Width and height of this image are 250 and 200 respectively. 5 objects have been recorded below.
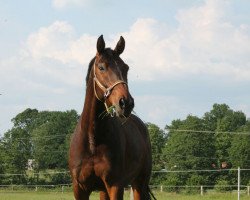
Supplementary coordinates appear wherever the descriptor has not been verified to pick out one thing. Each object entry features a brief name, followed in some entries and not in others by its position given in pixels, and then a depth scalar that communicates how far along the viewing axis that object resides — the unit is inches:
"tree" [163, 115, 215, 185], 2224.4
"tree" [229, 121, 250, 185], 2229.3
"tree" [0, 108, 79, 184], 2109.1
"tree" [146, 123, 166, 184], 2189.5
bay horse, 229.5
